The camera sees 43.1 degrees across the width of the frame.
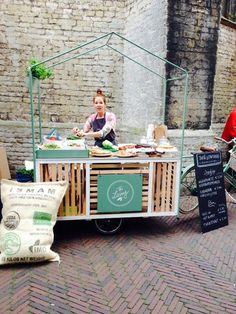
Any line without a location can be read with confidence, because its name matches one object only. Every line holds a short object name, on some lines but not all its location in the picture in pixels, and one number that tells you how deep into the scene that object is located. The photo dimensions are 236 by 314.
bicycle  4.96
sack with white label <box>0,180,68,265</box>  3.30
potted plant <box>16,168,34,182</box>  4.43
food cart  3.86
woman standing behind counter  4.47
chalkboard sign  4.39
